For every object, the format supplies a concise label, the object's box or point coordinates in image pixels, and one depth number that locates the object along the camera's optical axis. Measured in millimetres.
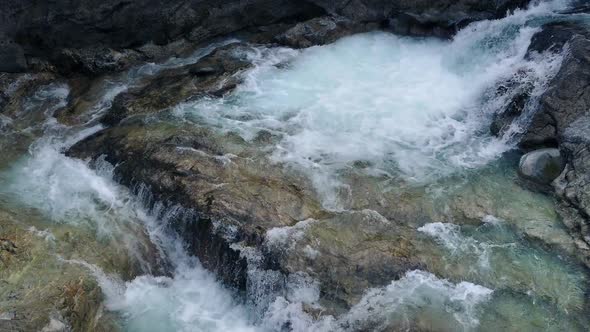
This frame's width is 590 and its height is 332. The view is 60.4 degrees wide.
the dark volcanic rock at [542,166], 10180
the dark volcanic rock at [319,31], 14914
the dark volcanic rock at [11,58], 13086
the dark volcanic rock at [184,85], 12203
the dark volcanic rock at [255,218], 8570
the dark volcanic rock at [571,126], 9422
